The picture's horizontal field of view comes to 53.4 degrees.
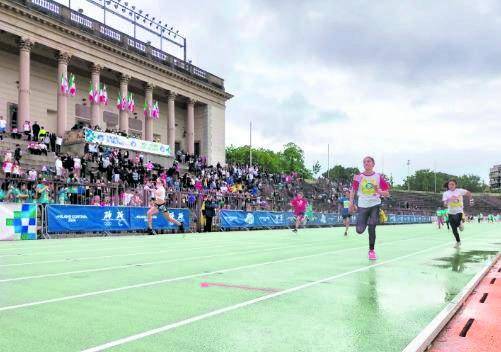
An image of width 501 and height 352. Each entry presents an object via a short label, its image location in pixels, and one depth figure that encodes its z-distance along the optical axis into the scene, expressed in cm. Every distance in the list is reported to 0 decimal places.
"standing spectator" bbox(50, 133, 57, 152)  3200
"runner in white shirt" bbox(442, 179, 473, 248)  1468
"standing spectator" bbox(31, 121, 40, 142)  3005
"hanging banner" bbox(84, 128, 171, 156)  3188
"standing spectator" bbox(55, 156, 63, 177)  2395
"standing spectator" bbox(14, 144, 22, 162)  2447
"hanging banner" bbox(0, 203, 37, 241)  1633
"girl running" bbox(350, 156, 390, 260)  1041
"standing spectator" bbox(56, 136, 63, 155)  3050
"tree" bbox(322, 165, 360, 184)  18100
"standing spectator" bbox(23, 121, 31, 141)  2978
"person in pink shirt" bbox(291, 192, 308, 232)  2447
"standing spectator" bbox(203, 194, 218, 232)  2541
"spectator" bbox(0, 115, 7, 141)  2725
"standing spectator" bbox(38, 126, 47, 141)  2988
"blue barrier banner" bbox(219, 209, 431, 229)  2733
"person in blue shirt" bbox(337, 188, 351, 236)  2211
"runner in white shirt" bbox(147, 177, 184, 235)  1862
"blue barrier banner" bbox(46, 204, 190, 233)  1786
